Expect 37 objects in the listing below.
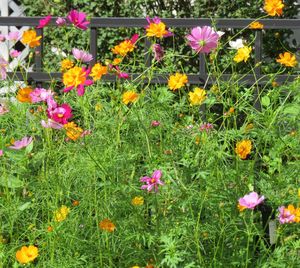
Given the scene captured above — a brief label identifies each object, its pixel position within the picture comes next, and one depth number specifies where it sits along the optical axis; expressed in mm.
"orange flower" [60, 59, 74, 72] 3016
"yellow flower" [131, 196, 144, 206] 2525
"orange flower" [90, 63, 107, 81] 2599
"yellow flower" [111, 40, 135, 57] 2836
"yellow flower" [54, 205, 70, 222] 2604
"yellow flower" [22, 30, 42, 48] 2898
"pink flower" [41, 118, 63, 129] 2373
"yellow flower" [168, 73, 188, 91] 2822
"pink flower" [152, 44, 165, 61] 2796
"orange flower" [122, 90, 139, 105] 2539
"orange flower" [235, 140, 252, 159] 2572
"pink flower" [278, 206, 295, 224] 2348
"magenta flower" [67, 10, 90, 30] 2741
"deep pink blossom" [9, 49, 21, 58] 3510
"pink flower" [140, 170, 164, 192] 2375
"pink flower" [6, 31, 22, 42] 3291
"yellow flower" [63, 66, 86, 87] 2414
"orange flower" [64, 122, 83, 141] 2438
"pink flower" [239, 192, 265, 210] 2260
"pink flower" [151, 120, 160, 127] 2774
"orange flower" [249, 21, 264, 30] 3010
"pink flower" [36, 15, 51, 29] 2807
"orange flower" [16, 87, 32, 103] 2629
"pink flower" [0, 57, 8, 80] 3186
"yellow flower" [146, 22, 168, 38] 2699
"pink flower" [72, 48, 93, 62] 2857
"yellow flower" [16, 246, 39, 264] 2412
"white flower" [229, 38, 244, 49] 3101
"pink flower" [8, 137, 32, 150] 2652
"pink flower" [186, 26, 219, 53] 2541
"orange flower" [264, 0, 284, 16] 2852
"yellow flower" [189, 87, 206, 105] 2566
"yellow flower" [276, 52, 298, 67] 3004
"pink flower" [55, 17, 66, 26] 2946
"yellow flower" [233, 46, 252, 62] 2795
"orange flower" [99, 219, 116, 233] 2404
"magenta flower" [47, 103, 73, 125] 2344
